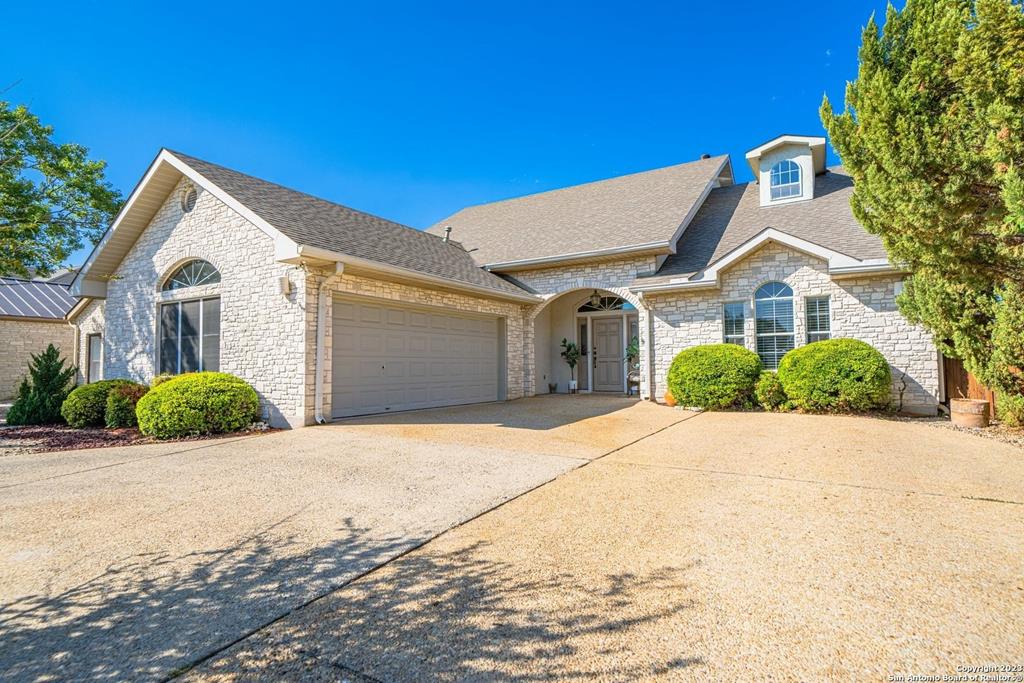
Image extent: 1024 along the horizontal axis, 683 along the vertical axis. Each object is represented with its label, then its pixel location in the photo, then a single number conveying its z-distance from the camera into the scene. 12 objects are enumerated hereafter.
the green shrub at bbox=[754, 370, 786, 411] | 10.34
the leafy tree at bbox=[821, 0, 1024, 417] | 5.64
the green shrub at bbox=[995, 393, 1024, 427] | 7.67
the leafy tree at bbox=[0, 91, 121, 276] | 12.30
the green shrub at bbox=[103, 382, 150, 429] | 9.53
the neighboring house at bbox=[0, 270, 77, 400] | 16.44
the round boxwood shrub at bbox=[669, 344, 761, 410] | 10.58
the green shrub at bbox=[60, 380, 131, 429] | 9.82
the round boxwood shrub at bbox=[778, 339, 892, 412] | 9.30
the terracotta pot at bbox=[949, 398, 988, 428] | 8.30
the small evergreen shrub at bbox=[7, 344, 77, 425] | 10.48
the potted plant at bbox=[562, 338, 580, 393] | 14.98
